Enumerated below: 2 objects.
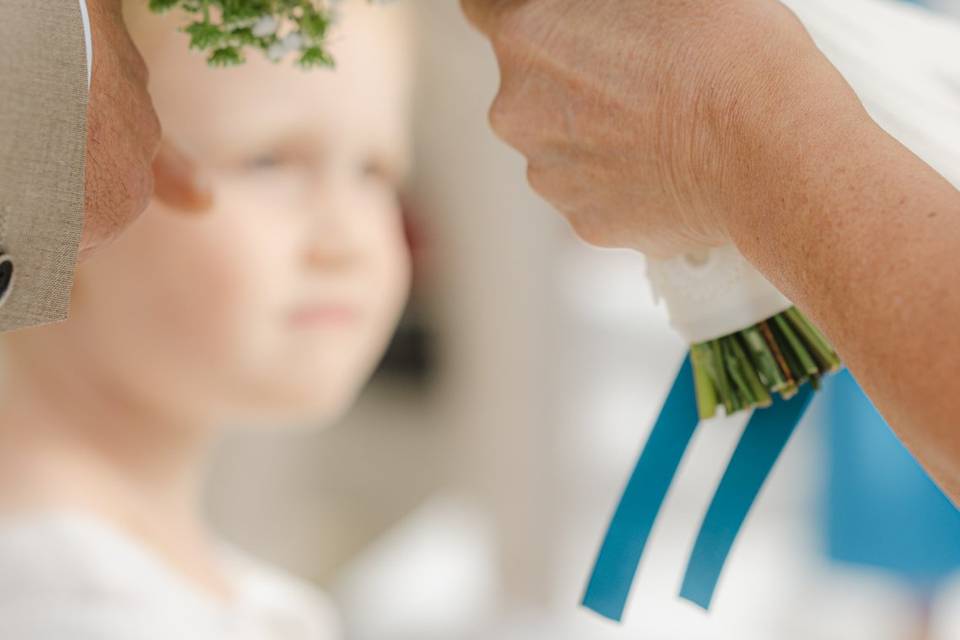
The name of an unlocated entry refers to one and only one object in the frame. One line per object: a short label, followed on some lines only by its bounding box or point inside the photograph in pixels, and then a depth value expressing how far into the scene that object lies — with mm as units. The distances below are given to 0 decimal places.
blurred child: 1024
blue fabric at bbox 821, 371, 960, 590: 2443
